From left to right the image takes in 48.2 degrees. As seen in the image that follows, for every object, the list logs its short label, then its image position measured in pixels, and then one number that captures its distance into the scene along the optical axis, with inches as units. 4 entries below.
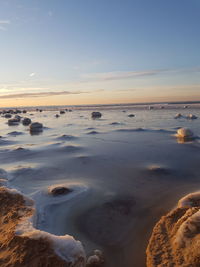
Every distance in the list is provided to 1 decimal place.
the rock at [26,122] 679.7
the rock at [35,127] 503.0
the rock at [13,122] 699.4
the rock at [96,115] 848.3
